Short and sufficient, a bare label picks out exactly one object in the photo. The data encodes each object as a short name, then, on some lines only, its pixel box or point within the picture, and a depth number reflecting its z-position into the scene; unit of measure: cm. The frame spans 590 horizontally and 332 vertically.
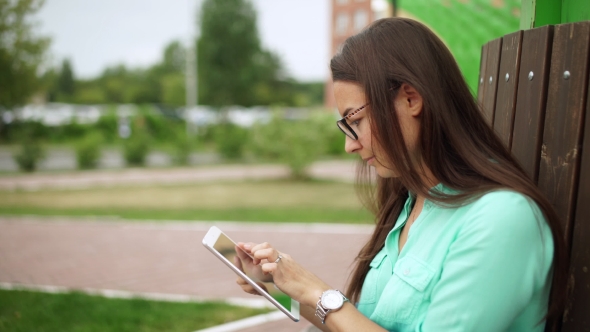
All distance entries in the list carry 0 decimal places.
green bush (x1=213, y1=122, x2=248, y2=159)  2184
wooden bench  153
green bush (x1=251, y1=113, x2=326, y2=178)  1571
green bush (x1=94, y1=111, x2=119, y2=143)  3062
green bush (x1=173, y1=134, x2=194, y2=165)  2030
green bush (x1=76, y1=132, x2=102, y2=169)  1870
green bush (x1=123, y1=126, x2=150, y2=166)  1972
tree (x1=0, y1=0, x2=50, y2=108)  1360
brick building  5159
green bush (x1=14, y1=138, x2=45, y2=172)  1786
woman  129
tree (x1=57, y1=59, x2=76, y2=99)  6242
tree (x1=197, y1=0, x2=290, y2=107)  3900
